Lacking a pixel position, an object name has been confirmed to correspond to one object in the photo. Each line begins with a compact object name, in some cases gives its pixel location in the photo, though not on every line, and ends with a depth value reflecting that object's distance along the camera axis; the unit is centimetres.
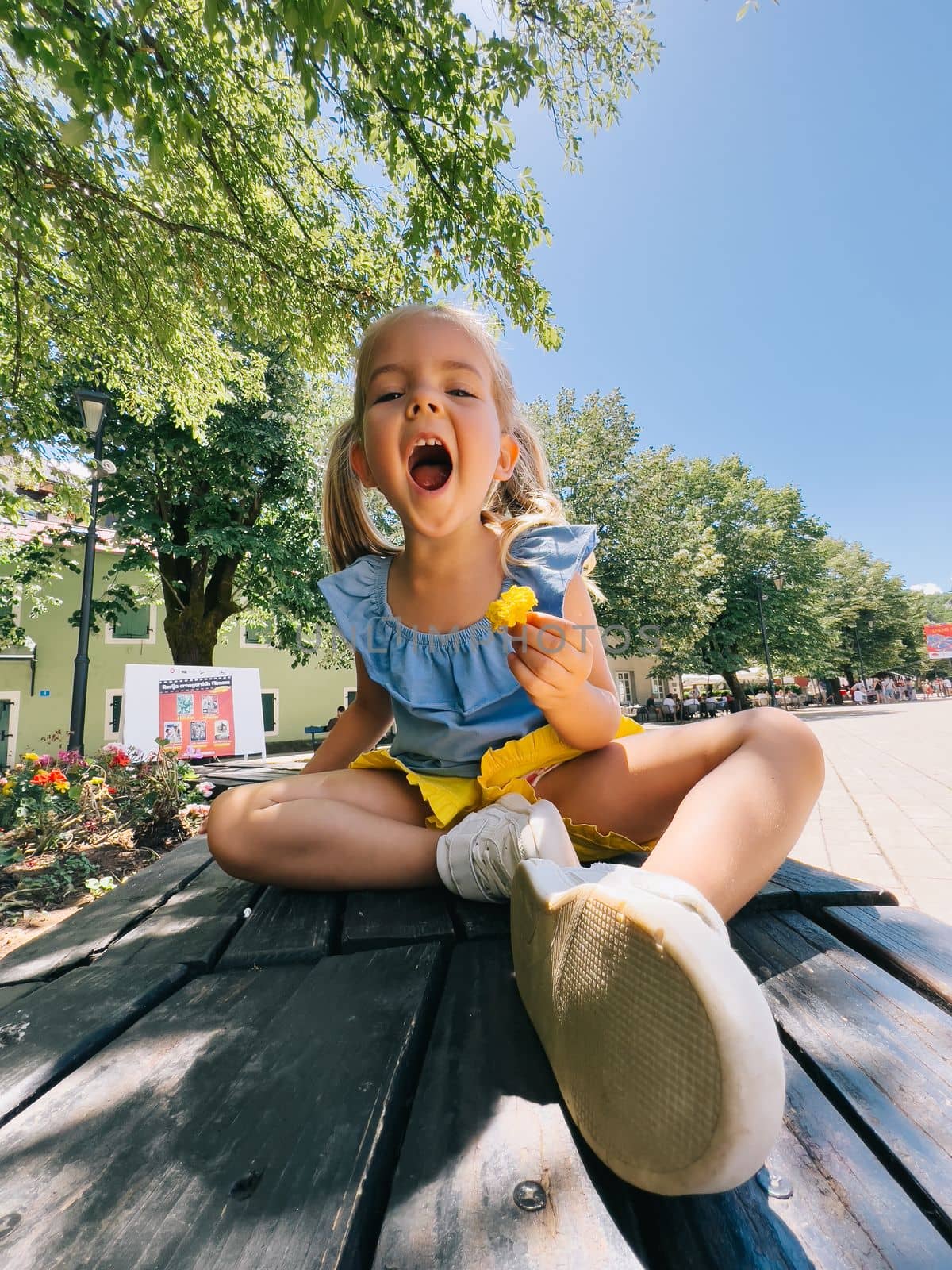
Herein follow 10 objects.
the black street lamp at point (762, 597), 1691
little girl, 45
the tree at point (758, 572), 2278
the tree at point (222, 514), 1042
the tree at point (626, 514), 1539
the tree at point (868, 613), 3691
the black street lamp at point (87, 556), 563
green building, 1592
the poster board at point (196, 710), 692
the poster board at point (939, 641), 4916
